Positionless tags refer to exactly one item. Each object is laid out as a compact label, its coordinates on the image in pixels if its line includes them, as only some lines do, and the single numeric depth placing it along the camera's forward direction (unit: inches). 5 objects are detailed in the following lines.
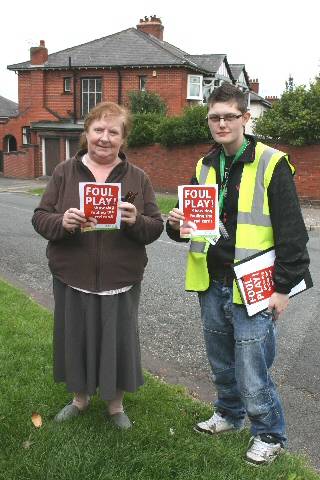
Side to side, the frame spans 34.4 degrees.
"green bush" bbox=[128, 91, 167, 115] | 1098.7
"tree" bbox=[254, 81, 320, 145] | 708.0
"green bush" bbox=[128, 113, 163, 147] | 906.7
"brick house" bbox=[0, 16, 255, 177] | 1195.9
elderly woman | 120.6
